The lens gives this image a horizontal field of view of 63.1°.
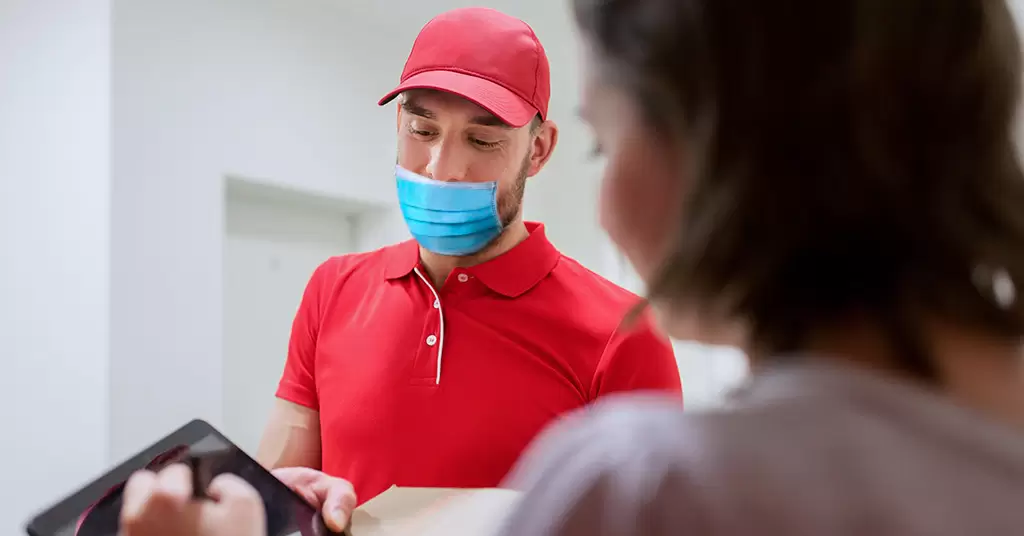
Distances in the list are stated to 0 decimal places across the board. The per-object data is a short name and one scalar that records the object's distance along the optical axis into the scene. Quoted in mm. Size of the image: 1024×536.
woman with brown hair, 329
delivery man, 1053
